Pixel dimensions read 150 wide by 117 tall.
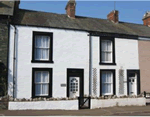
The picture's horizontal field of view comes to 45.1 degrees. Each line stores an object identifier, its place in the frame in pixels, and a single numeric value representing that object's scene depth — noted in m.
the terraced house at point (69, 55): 12.57
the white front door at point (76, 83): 13.89
